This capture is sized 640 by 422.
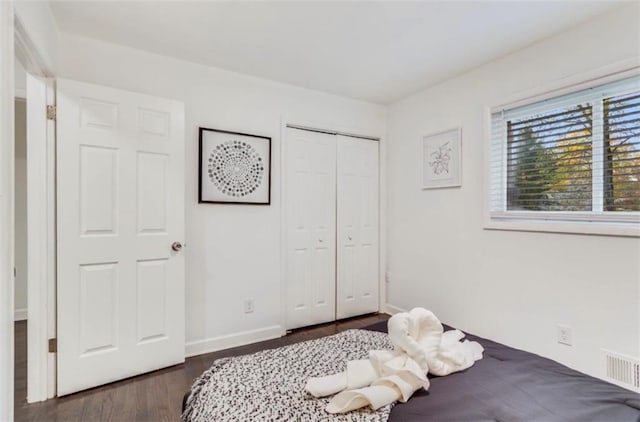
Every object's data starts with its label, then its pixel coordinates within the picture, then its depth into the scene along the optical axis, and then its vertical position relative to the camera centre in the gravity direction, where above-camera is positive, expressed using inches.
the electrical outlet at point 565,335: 78.4 -31.1
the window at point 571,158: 71.9 +14.1
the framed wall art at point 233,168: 100.3 +14.4
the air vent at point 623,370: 67.7 -35.0
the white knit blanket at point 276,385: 42.1 -27.1
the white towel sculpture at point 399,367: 43.6 -25.0
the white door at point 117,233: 78.0 -6.1
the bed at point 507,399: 41.4 -26.7
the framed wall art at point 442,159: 107.5 +18.6
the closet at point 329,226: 118.9 -6.1
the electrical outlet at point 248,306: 107.8 -32.8
